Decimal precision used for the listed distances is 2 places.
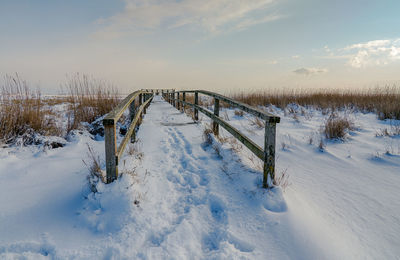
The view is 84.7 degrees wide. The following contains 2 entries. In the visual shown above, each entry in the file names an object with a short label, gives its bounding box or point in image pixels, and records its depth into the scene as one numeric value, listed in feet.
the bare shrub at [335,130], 15.53
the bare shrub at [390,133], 15.92
